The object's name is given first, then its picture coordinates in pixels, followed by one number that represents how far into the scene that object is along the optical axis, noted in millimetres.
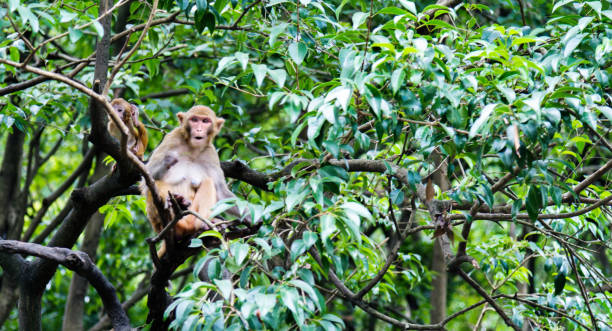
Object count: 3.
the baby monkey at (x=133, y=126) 14539
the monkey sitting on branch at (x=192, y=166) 11719
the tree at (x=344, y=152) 6281
